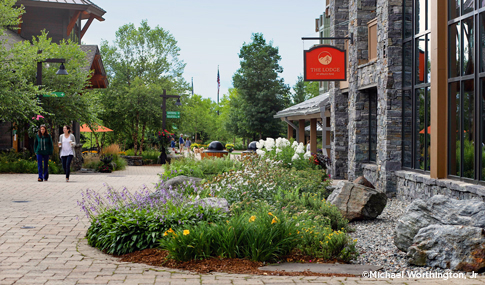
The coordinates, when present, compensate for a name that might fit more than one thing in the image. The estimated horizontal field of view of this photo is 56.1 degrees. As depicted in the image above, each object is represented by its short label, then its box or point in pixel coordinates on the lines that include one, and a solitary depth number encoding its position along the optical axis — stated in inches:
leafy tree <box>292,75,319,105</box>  2042.3
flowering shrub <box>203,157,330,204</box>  323.3
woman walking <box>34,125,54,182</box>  563.8
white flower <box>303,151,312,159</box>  492.4
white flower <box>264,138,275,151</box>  518.3
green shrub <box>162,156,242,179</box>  462.9
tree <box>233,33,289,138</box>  1843.0
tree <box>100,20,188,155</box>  1257.4
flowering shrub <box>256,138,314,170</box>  485.4
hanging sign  553.3
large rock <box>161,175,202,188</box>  385.2
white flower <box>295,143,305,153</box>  491.7
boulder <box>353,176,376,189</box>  409.1
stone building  339.3
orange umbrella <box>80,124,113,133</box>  1241.7
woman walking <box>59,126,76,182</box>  580.4
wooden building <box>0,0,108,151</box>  1008.2
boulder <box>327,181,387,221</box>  314.7
